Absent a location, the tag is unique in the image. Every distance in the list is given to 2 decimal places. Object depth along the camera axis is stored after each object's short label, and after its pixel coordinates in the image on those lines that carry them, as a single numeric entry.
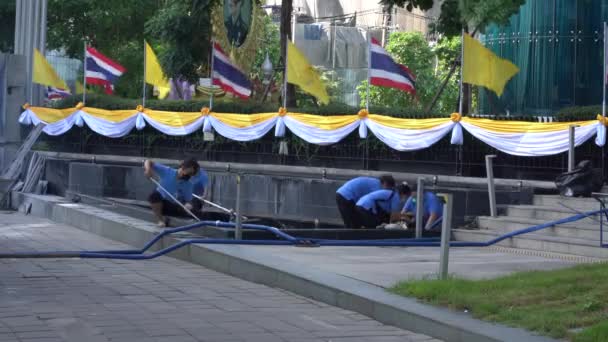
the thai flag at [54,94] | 43.13
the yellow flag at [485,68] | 19.17
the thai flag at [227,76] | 23.25
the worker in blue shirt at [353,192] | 15.96
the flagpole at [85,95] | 26.52
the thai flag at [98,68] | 26.91
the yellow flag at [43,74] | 26.44
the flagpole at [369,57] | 20.58
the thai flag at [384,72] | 20.67
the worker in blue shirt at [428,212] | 15.32
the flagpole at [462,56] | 18.89
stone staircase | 13.62
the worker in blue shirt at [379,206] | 15.80
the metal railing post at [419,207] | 14.41
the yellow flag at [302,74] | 21.48
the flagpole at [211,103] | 23.88
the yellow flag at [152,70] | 25.92
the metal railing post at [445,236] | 9.71
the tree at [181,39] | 30.48
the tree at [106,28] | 38.69
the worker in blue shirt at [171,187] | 15.02
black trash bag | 15.53
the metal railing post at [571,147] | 16.38
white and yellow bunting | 17.83
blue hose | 12.44
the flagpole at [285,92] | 22.12
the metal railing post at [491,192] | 15.47
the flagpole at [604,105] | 17.28
